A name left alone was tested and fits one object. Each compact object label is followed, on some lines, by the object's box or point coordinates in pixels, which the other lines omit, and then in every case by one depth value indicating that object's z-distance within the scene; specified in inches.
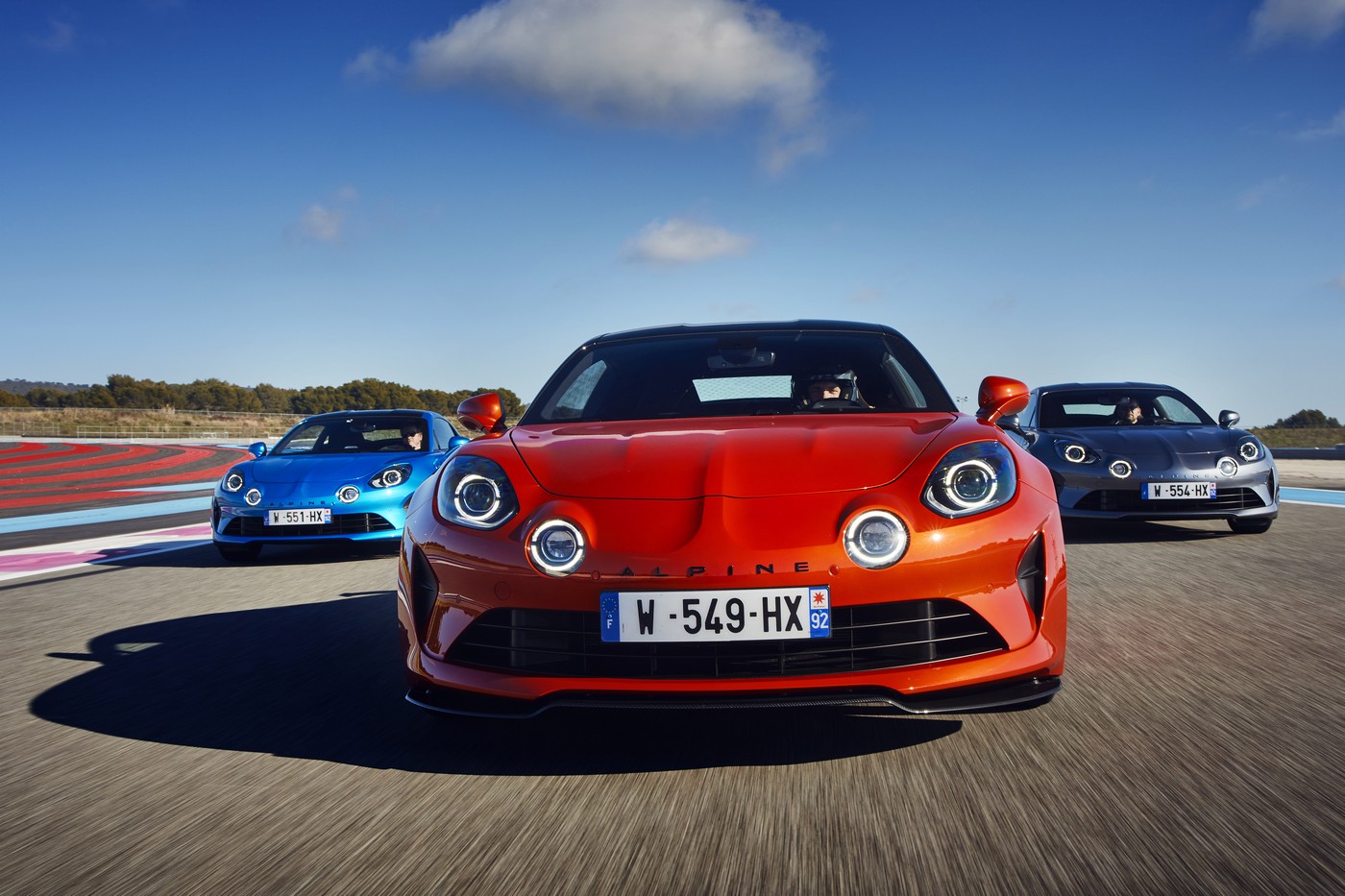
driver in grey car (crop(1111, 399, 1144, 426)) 347.3
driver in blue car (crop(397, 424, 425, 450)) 346.3
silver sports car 295.1
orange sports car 98.7
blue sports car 288.2
